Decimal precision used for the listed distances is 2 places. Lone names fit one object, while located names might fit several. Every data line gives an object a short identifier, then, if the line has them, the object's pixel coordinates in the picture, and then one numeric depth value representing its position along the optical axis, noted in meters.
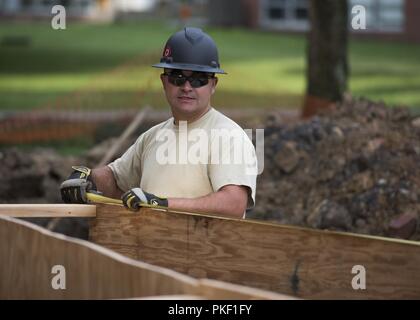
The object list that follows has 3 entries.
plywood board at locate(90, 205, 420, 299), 8.56
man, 9.35
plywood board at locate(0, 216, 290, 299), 6.74
